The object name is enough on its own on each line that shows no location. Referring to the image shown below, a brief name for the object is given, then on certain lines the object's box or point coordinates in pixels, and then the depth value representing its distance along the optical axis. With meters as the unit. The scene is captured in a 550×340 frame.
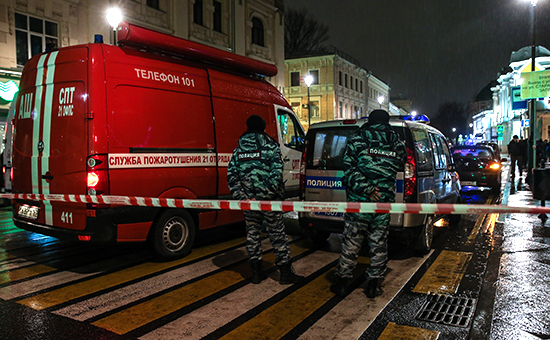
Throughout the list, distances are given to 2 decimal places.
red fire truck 5.02
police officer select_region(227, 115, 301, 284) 4.80
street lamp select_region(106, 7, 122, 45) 14.55
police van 5.46
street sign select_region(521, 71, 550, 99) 17.25
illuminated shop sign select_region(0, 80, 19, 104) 14.14
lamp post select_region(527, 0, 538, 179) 16.62
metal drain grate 3.79
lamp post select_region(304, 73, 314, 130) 27.72
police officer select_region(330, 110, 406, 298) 4.36
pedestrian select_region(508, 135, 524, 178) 16.80
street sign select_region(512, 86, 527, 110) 20.50
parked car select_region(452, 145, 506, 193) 13.19
